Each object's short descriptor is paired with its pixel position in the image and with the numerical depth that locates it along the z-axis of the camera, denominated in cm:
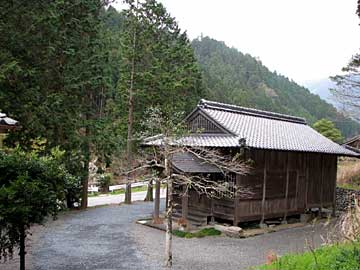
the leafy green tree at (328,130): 3192
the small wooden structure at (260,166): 1254
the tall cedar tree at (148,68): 1816
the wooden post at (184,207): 1206
